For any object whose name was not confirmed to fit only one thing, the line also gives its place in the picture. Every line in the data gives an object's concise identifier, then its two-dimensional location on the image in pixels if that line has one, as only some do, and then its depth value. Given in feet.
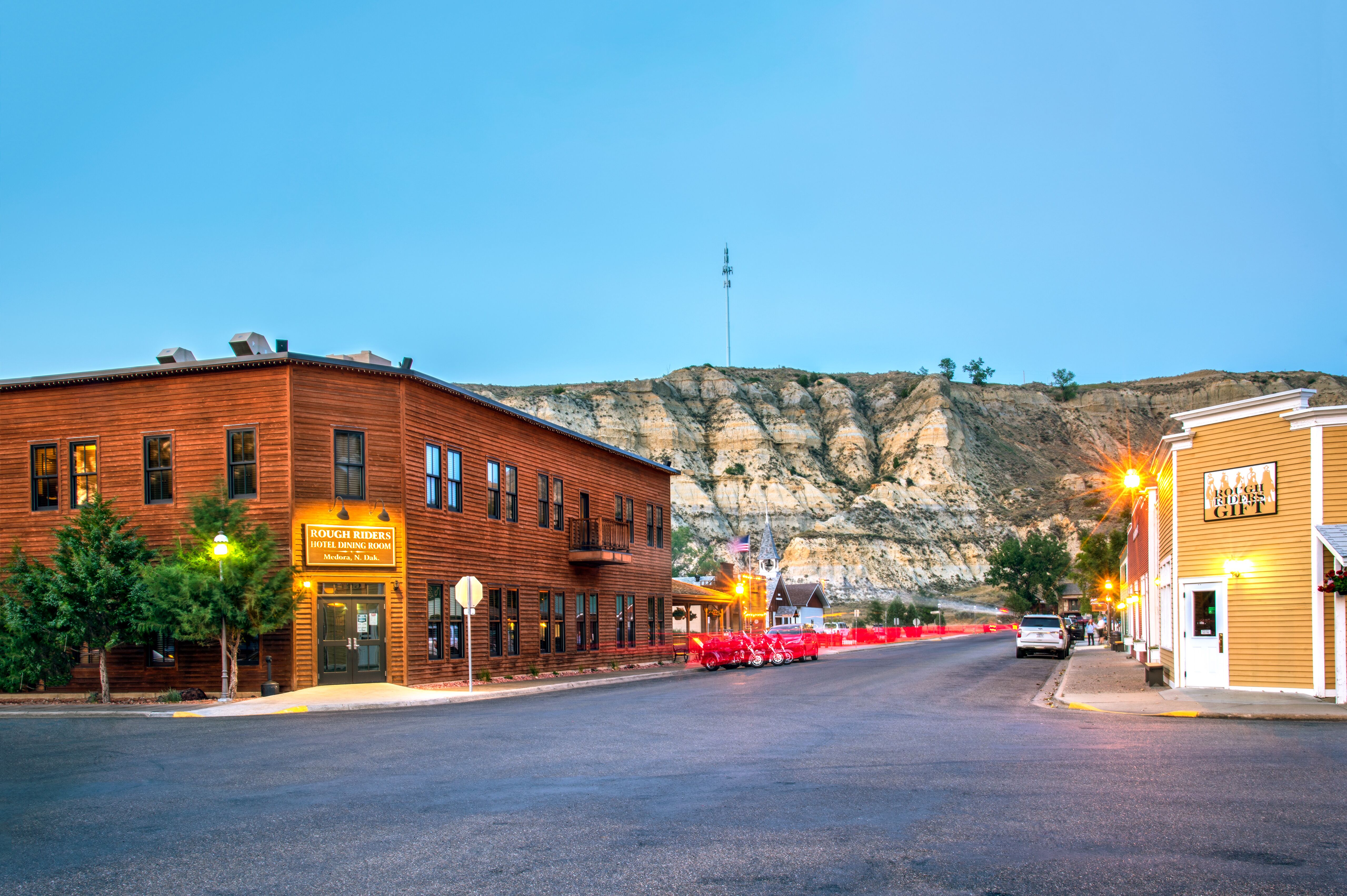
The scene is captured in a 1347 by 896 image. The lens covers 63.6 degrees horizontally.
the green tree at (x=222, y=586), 81.30
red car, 148.46
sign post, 91.86
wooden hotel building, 88.12
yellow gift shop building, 71.77
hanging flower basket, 68.18
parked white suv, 155.12
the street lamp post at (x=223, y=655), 78.89
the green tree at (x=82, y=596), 83.10
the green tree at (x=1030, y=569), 335.06
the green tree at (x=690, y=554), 352.28
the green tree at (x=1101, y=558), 246.88
